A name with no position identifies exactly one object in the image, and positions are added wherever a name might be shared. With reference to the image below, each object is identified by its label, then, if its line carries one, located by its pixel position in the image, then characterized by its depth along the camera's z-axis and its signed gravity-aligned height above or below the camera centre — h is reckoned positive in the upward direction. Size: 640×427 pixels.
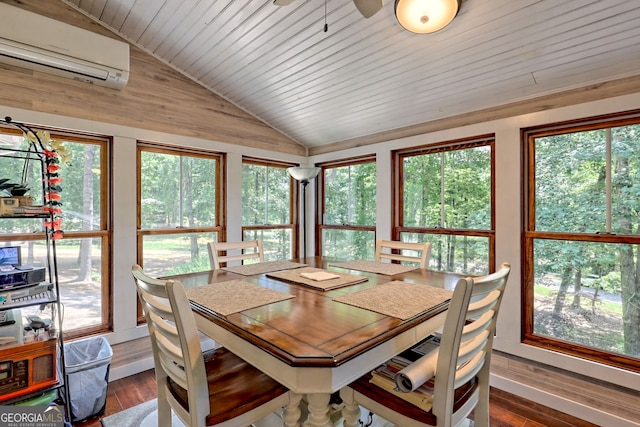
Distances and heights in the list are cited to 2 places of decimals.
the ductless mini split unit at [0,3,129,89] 1.96 +1.10
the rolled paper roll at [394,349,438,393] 1.00 -0.52
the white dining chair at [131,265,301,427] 1.05 -0.68
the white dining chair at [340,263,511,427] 1.02 -0.59
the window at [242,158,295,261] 3.44 +0.09
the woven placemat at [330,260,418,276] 2.03 -0.36
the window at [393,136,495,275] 2.53 +0.10
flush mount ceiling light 1.61 +1.05
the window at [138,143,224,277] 2.75 +0.07
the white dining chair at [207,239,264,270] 2.27 -0.26
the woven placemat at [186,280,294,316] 1.32 -0.38
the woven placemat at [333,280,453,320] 1.27 -0.38
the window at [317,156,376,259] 3.38 +0.06
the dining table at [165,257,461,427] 0.94 -0.40
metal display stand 1.60 -0.46
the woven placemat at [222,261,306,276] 2.01 -0.36
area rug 1.92 -1.27
